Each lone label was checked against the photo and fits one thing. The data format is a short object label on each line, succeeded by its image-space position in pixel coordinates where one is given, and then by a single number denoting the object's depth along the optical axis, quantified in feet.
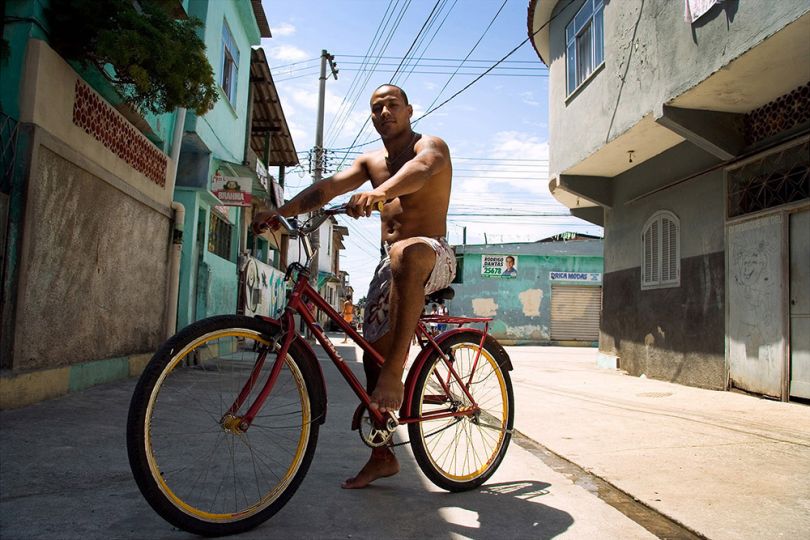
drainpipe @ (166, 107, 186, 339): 25.64
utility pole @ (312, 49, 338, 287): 63.72
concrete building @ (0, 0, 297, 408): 14.23
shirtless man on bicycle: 8.16
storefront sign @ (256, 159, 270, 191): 42.64
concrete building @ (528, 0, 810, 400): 20.61
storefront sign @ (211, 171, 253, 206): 32.73
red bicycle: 6.57
